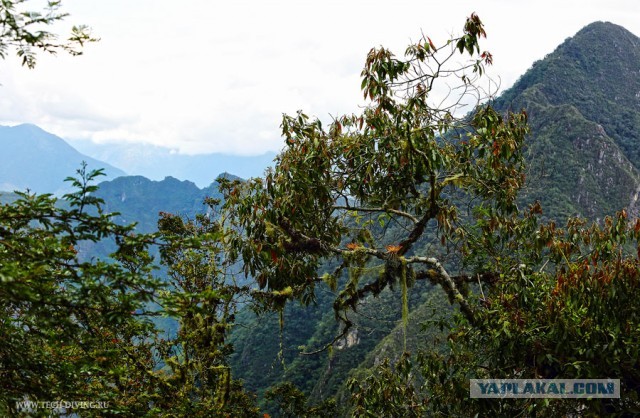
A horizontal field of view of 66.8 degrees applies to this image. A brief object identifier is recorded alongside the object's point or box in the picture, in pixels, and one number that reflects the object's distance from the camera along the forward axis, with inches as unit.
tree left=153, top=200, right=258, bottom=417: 262.7
